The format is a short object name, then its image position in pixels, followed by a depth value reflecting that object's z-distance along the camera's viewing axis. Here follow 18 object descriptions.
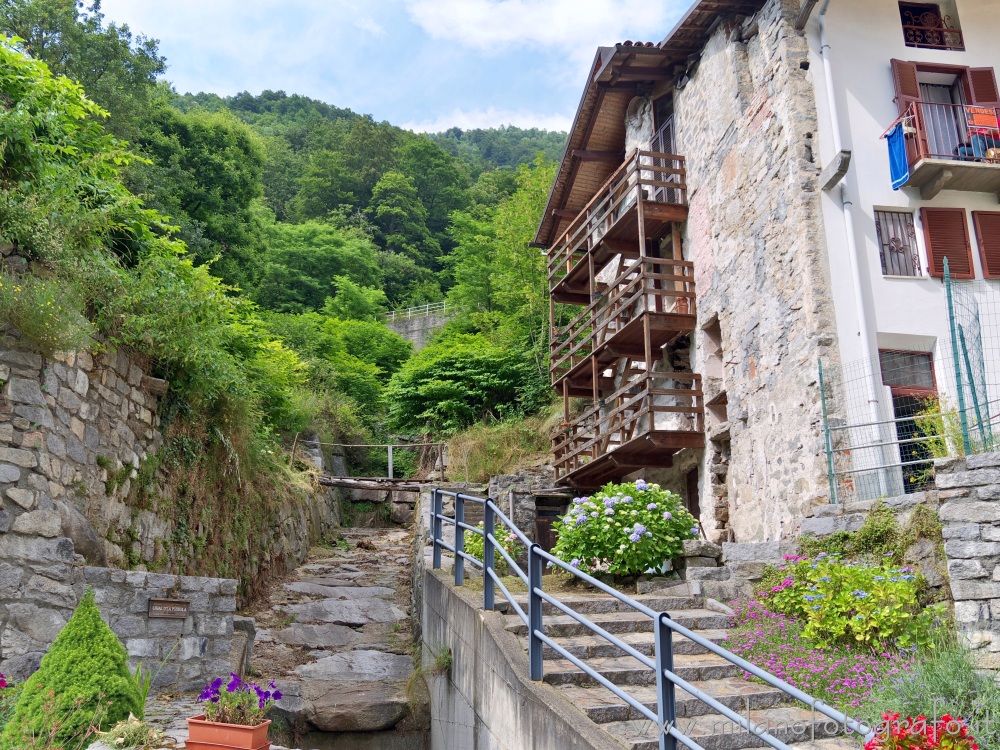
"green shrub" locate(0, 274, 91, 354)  6.12
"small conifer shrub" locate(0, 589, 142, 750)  4.16
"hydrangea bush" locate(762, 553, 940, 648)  5.98
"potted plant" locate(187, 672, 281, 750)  4.42
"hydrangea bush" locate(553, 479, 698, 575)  7.35
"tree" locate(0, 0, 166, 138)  19.97
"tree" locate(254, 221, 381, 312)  34.97
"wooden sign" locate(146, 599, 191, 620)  6.55
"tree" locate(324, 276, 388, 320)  34.12
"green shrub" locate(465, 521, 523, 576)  8.98
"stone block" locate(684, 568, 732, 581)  7.24
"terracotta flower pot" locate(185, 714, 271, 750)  4.41
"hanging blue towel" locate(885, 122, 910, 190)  10.97
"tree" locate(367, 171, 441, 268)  43.38
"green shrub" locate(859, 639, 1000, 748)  4.55
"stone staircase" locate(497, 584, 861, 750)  4.47
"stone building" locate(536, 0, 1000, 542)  10.42
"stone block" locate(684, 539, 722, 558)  7.43
